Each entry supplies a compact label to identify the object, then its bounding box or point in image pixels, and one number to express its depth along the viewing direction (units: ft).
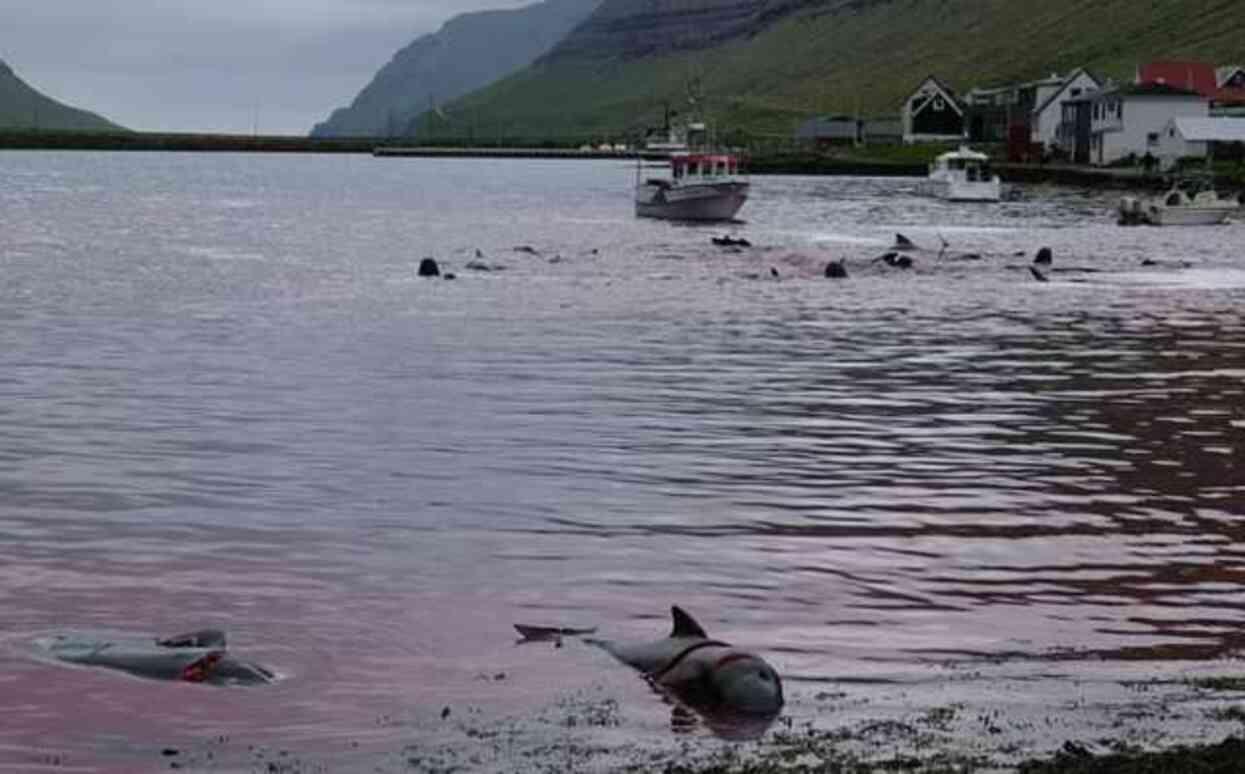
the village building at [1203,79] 565.94
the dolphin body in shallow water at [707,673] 47.06
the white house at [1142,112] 512.22
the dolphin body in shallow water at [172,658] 49.62
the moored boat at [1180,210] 326.03
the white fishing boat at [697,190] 334.03
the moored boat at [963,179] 428.56
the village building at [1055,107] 613.93
